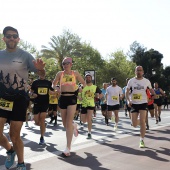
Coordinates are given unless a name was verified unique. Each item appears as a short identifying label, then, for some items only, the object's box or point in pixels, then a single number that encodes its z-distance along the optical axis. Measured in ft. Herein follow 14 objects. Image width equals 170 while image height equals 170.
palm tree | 143.43
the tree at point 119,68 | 190.49
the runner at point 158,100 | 45.74
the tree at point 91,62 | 180.18
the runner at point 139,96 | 24.06
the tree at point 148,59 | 223.71
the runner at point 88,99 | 28.96
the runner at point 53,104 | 42.77
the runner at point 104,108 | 43.13
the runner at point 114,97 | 35.99
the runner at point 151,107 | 41.25
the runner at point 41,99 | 25.26
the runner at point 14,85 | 13.96
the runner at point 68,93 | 20.59
